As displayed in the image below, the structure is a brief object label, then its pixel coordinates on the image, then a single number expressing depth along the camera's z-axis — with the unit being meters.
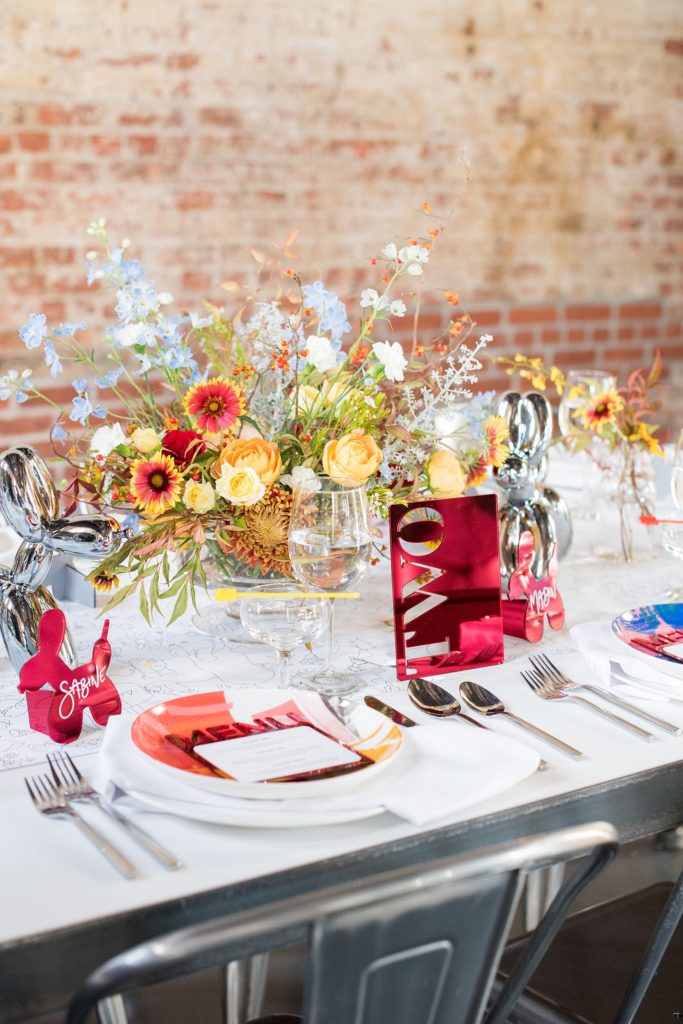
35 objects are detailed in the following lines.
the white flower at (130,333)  1.46
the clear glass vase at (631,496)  1.94
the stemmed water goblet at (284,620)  1.35
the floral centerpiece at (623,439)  1.94
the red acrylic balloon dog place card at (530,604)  1.51
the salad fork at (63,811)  0.94
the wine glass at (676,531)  1.59
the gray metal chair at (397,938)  0.75
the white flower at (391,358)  1.45
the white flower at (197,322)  1.51
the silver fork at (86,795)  0.95
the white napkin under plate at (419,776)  1.01
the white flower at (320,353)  1.46
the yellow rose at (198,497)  1.40
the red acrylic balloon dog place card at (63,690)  1.20
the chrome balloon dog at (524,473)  1.69
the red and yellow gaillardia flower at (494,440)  1.58
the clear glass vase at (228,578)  1.50
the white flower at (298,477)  1.43
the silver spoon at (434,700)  1.25
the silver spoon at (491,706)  1.16
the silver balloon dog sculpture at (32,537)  1.35
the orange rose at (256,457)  1.39
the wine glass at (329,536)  1.31
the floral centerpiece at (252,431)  1.41
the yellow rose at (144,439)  1.41
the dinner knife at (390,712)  1.21
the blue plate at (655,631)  1.37
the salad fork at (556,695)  1.21
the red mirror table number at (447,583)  1.42
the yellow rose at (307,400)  1.50
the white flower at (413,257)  1.49
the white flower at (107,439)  1.40
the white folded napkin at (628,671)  1.32
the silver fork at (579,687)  1.23
